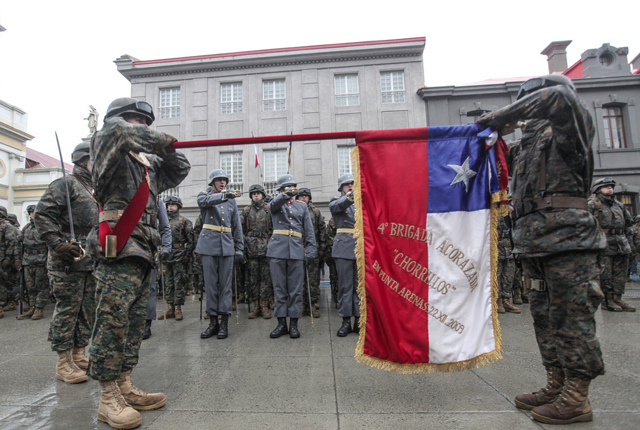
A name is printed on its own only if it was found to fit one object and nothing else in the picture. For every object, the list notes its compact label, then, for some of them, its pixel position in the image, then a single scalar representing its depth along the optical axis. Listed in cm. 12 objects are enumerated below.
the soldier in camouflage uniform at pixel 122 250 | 246
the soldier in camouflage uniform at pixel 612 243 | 643
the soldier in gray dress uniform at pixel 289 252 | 487
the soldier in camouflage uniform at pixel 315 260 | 666
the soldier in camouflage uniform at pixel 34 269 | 686
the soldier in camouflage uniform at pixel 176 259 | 634
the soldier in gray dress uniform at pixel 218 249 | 489
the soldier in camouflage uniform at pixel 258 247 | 638
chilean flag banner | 255
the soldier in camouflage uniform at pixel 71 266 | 336
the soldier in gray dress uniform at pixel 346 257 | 481
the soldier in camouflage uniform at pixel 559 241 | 233
